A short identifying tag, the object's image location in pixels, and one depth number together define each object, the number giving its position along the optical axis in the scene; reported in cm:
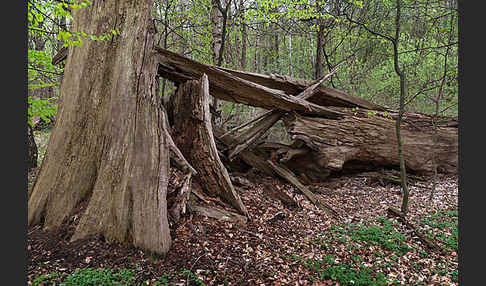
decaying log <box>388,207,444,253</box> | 404
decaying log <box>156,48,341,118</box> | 520
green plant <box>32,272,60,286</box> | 245
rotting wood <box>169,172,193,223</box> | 368
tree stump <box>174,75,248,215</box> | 450
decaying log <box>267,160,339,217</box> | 543
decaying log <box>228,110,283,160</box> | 625
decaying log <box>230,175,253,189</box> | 572
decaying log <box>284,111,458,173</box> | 645
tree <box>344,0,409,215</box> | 508
